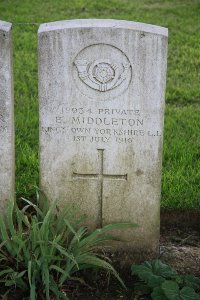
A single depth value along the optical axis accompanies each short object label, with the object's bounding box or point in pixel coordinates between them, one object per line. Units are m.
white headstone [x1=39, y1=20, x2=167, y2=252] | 3.65
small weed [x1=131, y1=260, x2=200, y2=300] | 3.35
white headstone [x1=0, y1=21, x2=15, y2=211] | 3.66
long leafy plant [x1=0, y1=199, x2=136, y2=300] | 3.38
